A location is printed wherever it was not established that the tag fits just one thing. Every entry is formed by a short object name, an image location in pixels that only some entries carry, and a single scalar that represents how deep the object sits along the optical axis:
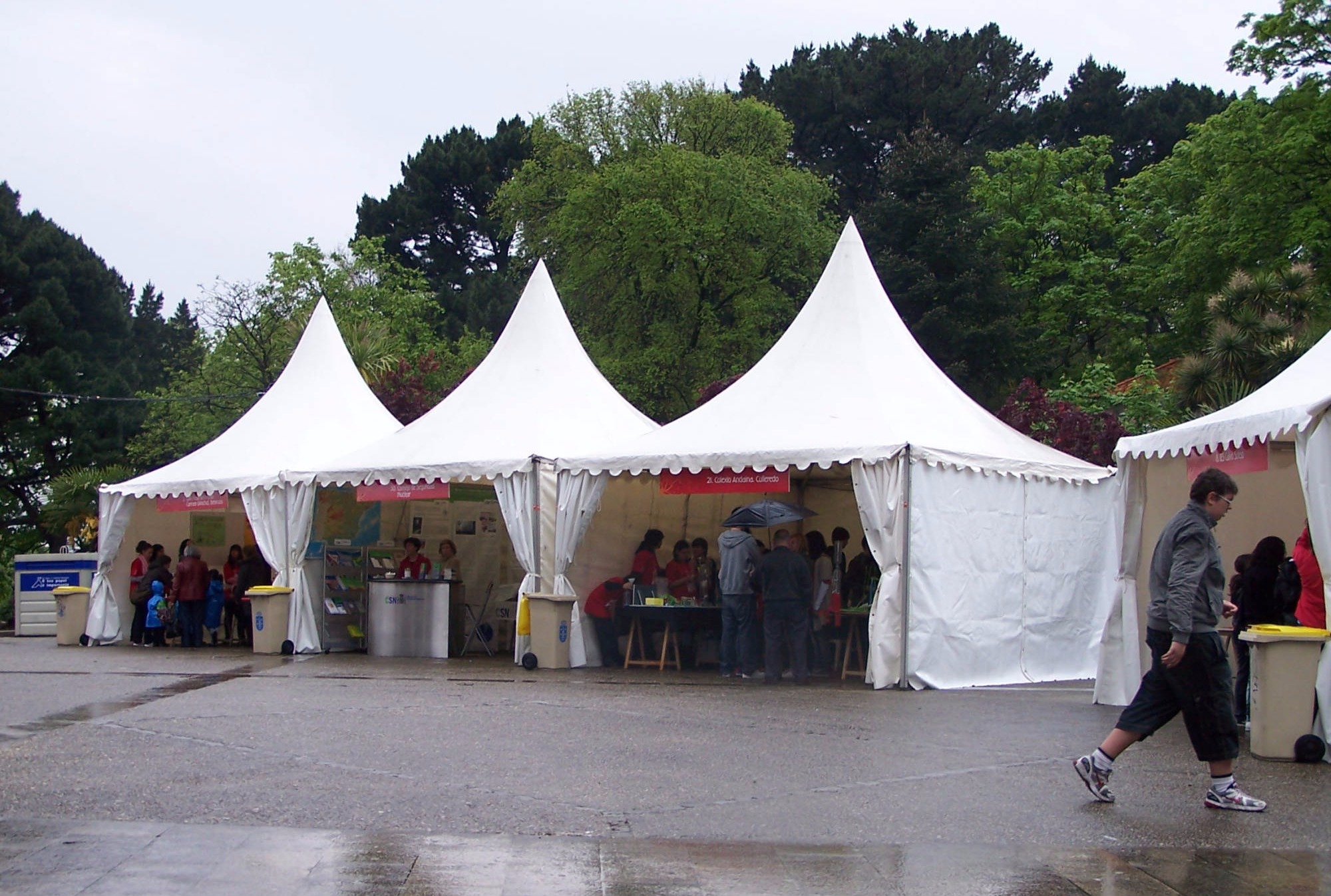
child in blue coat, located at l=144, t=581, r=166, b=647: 21.33
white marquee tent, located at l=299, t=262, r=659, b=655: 17.33
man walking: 7.70
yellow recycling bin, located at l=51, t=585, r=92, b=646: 21.73
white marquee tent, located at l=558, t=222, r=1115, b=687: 14.94
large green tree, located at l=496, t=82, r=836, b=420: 42.59
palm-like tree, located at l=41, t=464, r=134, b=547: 33.53
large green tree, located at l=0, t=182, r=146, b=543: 44.97
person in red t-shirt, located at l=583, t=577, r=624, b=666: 17.69
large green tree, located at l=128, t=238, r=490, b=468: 42.88
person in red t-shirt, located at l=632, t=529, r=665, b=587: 18.05
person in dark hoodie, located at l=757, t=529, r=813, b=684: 15.36
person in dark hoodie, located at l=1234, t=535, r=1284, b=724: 11.10
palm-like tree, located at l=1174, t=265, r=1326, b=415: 21.95
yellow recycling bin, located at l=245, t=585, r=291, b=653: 19.34
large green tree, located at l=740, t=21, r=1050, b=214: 51.22
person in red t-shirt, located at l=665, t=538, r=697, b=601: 18.05
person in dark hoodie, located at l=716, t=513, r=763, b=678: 15.75
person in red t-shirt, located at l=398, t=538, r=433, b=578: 19.78
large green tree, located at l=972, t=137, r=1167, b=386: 41.00
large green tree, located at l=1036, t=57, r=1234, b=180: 51.22
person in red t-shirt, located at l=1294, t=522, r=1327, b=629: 10.44
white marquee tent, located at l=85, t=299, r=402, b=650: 19.72
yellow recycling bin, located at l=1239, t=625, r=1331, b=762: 9.59
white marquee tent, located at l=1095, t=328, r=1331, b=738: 10.01
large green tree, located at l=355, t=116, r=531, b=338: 61.94
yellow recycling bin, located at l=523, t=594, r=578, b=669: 16.77
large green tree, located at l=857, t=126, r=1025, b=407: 38.47
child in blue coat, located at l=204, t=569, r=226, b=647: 22.16
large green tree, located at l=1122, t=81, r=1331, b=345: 28.69
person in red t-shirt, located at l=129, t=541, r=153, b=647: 21.75
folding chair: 19.83
